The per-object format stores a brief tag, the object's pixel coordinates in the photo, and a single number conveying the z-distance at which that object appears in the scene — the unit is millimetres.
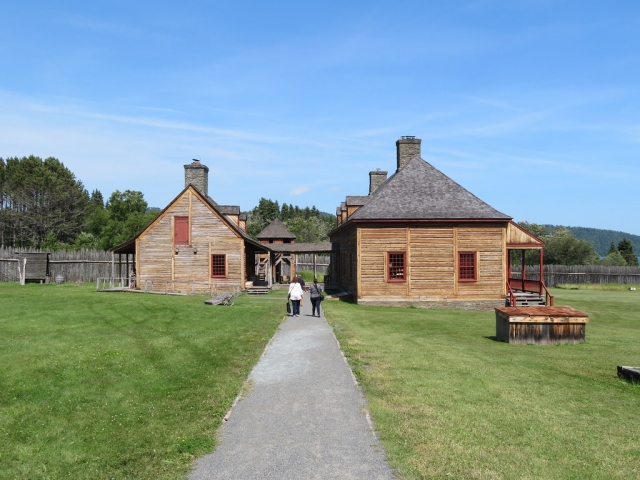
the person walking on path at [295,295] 20906
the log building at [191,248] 32500
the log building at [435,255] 27656
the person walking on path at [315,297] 21109
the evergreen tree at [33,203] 75438
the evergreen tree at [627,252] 77475
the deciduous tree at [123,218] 74375
